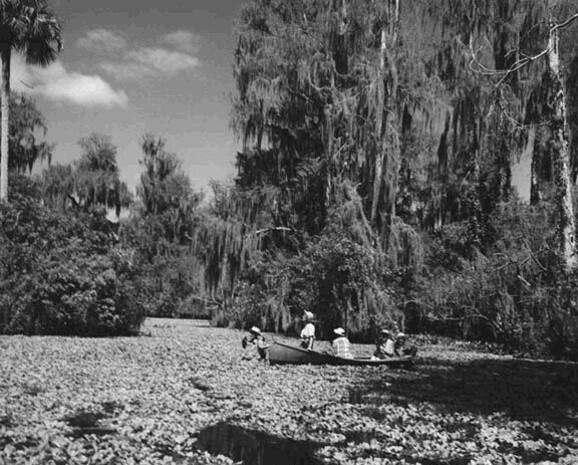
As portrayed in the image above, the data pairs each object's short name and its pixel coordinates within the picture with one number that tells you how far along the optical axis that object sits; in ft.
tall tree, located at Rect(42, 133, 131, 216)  135.11
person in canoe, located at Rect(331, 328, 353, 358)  52.01
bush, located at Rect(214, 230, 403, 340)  72.79
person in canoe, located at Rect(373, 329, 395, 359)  53.11
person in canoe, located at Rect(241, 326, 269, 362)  53.36
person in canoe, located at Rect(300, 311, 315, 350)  55.11
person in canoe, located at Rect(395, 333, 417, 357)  55.98
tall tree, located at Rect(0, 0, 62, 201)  77.92
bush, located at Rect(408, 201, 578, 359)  60.08
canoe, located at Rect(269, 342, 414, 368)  49.90
